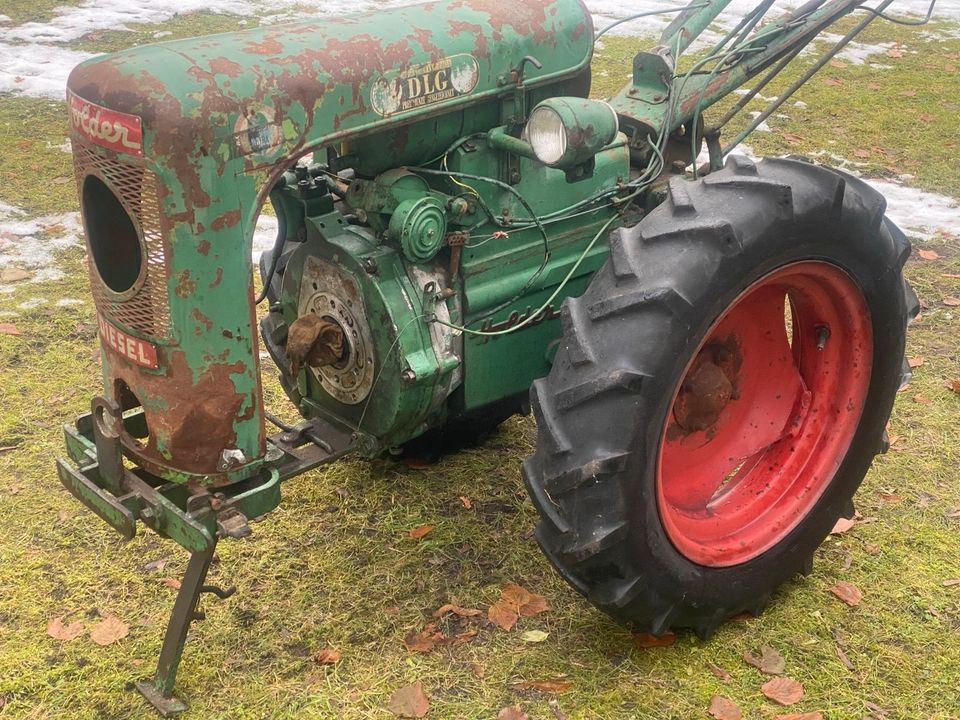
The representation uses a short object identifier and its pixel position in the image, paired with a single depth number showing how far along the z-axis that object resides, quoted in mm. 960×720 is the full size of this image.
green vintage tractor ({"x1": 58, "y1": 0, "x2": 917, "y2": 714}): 2621
